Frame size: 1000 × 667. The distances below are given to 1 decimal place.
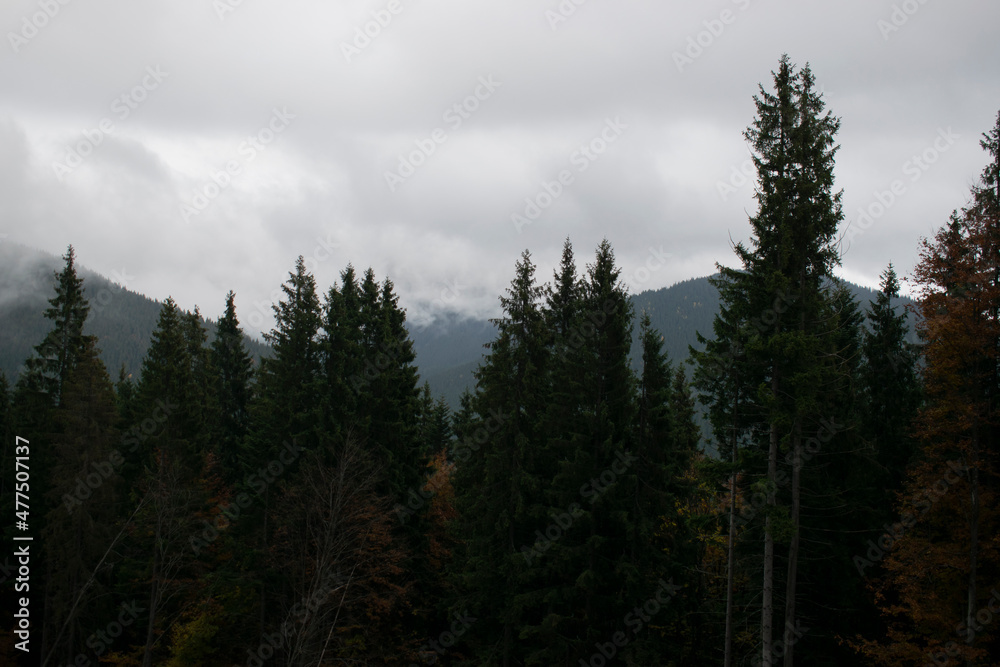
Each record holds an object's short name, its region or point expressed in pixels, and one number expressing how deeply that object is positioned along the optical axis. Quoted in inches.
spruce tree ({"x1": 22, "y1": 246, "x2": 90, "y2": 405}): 1366.9
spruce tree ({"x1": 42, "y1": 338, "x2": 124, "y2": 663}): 1115.3
